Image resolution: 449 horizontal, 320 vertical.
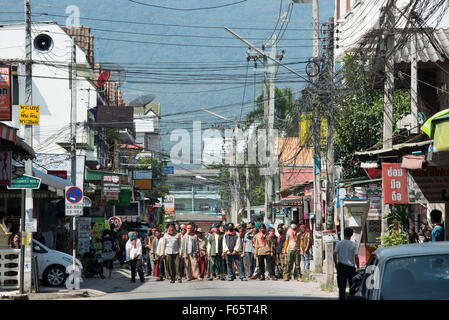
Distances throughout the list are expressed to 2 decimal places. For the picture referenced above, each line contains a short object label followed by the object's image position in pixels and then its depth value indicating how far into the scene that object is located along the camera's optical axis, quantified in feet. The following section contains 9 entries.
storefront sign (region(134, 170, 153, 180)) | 210.38
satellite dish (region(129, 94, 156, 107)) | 324.60
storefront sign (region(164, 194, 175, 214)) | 337.72
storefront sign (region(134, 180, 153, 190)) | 208.64
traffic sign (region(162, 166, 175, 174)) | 255.13
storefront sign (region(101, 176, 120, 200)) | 134.41
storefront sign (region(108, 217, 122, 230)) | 132.67
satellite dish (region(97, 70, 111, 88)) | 190.08
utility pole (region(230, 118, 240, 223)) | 200.12
